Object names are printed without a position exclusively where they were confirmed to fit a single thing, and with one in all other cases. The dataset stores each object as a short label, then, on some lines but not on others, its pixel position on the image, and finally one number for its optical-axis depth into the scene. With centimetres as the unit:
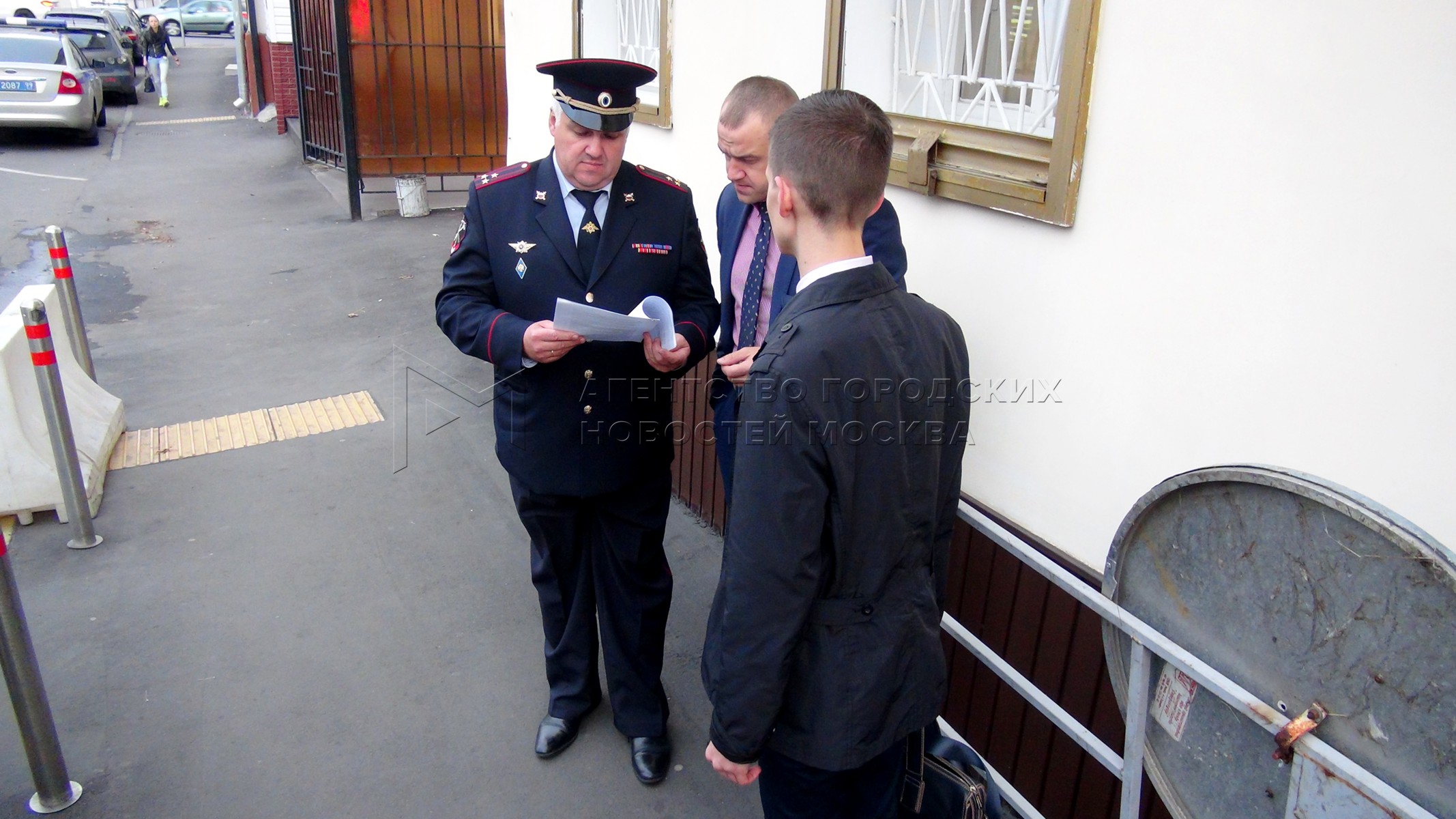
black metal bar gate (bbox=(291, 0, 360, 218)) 956
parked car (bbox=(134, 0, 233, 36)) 3606
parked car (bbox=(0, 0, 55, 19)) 2316
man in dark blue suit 238
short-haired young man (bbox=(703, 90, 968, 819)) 157
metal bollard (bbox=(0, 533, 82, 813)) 246
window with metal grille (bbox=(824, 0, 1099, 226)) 229
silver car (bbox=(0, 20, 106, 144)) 1352
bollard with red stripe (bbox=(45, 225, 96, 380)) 478
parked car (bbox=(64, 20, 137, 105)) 1852
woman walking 2520
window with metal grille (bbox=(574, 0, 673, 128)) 426
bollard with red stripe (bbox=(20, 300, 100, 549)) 370
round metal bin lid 129
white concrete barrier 410
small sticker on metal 172
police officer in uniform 250
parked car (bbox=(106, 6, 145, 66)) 2516
